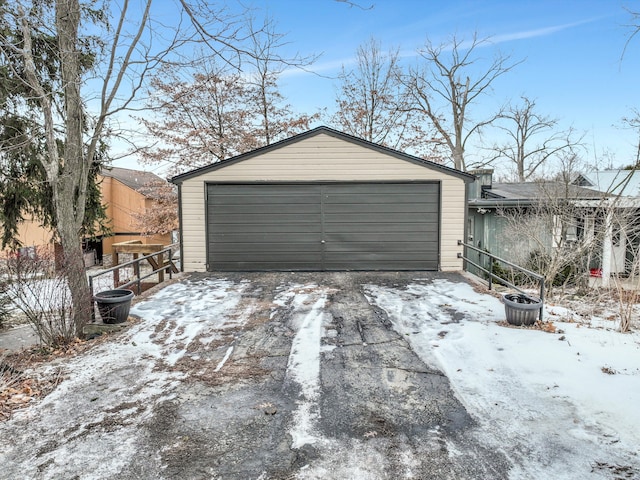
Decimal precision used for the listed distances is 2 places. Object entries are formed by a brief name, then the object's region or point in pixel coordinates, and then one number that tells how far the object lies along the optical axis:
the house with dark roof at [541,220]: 9.77
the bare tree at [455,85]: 20.33
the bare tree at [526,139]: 23.63
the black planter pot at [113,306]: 5.27
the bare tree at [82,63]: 4.78
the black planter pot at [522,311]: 5.09
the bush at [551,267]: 9.41
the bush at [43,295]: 4.49
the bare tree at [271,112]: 16.00
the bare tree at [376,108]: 18.02
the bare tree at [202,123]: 15.17
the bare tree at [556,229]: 9.52
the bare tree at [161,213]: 15.76
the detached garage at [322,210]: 9.26
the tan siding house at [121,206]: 21.02
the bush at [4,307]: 4.89
